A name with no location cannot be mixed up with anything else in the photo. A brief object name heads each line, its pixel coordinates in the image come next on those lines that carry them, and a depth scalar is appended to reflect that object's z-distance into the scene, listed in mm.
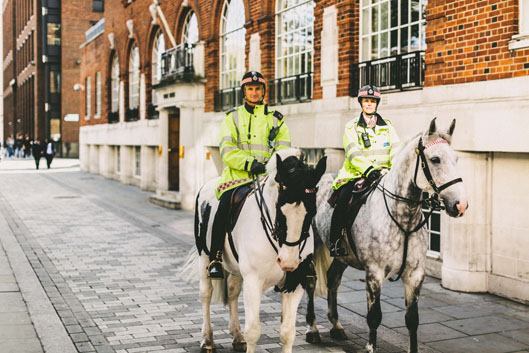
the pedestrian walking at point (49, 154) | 37469
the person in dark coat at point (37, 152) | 36719
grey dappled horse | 5262
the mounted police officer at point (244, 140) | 5898
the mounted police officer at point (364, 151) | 6449
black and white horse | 4656
